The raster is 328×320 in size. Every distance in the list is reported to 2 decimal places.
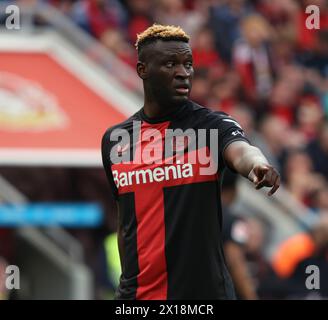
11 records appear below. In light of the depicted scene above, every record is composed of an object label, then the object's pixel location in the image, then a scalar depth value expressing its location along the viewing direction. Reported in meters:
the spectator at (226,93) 14.05
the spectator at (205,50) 14.67
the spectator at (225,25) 14.88
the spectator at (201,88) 13.93
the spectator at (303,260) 10.62
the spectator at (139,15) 15.10
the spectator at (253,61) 14.65
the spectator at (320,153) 13.38
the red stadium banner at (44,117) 13.16
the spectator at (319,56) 15.11
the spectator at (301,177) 13.12
